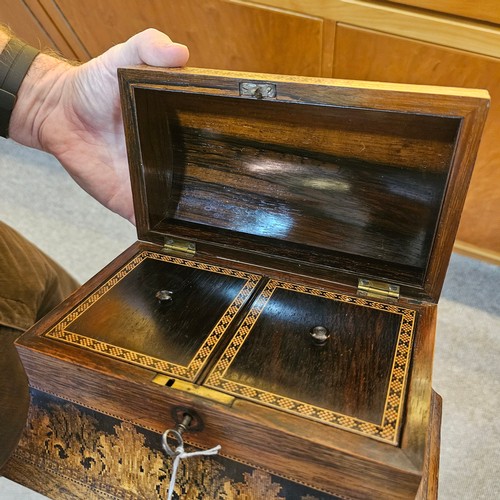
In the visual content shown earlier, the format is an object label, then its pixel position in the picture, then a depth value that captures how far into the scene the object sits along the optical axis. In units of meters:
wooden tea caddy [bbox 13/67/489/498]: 0.23
